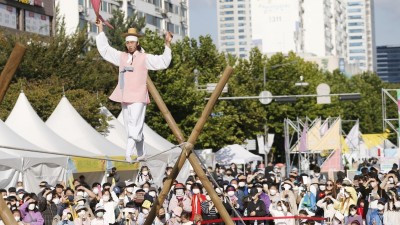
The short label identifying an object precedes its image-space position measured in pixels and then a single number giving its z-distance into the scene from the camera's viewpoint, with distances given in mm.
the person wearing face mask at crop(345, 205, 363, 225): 23211
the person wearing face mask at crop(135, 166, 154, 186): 28689
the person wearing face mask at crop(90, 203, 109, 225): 21523
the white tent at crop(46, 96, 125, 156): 34875
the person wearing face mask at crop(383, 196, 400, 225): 23814
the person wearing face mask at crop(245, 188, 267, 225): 24203
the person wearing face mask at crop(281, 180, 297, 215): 25672
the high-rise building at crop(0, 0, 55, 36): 67688
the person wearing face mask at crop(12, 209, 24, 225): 20891
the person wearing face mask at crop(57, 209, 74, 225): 21609
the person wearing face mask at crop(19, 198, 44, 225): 21562
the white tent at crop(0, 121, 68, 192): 29359
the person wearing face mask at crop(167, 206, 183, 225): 21484
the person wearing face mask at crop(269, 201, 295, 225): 24016
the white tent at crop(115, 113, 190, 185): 39125
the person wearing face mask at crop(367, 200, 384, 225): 24031
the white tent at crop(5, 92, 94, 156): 31828
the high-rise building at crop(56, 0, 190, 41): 81562
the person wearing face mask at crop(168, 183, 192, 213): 23844
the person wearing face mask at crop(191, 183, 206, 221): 23984
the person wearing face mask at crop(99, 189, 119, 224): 22625
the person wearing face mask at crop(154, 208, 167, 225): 21453
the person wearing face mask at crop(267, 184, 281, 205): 25203
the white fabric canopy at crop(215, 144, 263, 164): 56719
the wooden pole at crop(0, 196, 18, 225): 12609
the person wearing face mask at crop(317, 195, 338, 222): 24953
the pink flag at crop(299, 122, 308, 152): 46281
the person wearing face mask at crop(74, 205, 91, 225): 21438
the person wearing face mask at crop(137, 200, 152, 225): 21469
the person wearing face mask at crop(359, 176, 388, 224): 24319
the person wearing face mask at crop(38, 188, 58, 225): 23328
